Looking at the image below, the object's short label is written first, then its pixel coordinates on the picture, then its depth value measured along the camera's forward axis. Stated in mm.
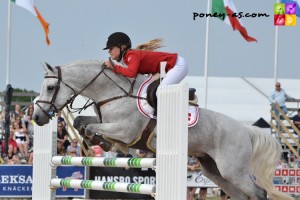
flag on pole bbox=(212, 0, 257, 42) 20500
